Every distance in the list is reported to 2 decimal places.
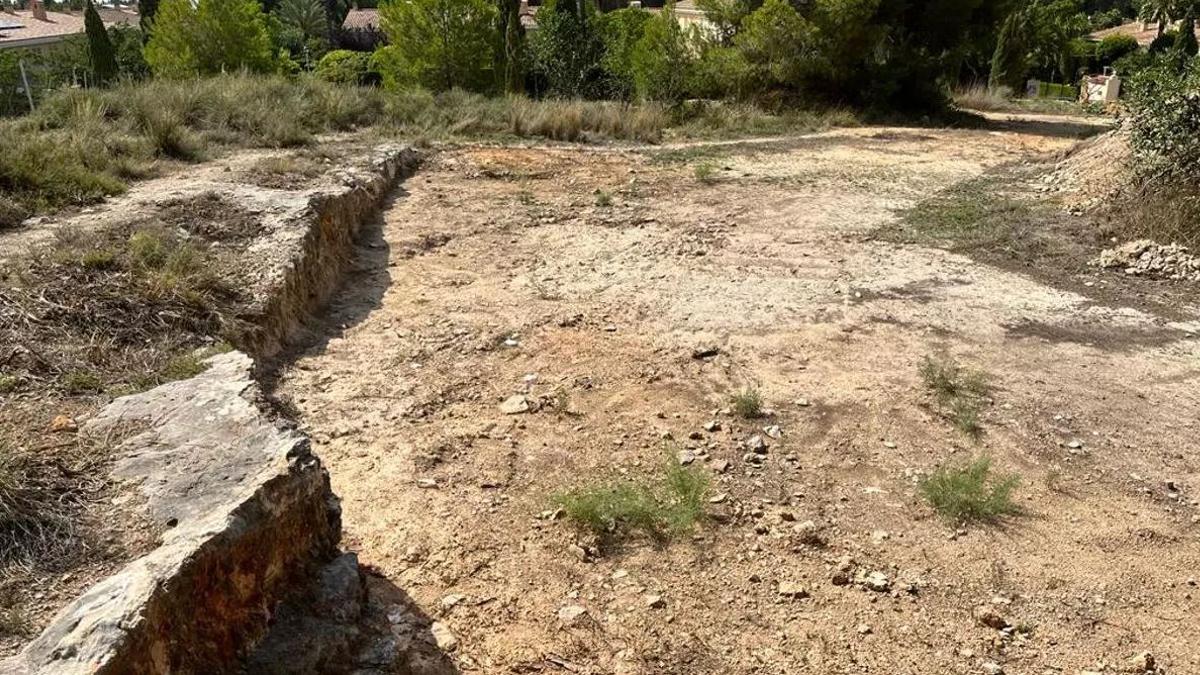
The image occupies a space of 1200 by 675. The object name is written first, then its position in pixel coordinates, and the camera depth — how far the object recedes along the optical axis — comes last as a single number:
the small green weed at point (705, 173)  10.16
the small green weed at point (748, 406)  4.59
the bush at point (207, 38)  17.72
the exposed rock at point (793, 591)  3.33
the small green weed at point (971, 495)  3.75
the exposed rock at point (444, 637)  3.06
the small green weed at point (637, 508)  3.65
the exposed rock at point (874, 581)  3.36
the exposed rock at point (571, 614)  3.18
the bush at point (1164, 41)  26.15
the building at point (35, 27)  37.44
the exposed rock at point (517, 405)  4.71
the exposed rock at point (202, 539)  2.05
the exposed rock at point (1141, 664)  2.97
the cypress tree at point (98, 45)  21.94
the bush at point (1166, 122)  7.54
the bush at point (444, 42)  18.08
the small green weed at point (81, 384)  3.46
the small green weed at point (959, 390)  4.50
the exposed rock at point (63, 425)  3.04
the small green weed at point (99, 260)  4.66
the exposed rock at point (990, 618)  3.17
